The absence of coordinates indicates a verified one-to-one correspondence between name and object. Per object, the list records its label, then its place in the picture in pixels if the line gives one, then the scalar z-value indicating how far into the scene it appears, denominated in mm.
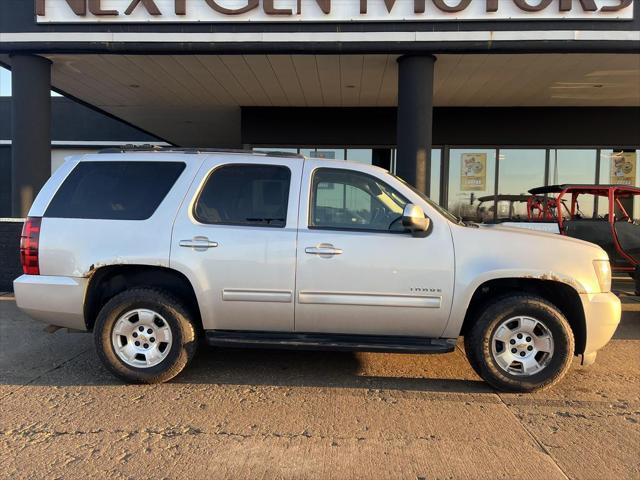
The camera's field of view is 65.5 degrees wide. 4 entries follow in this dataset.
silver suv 4082
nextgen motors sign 7195
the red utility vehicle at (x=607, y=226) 7402
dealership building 7340
